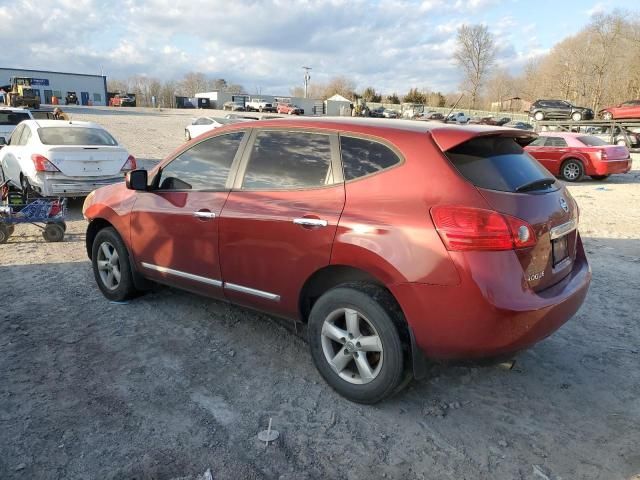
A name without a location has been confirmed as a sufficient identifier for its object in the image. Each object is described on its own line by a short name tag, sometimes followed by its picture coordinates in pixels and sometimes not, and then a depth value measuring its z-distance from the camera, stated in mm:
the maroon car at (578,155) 14719
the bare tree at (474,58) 83375
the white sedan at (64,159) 8196
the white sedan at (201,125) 24942
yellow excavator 36456
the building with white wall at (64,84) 74438
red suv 2672
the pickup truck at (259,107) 67475
